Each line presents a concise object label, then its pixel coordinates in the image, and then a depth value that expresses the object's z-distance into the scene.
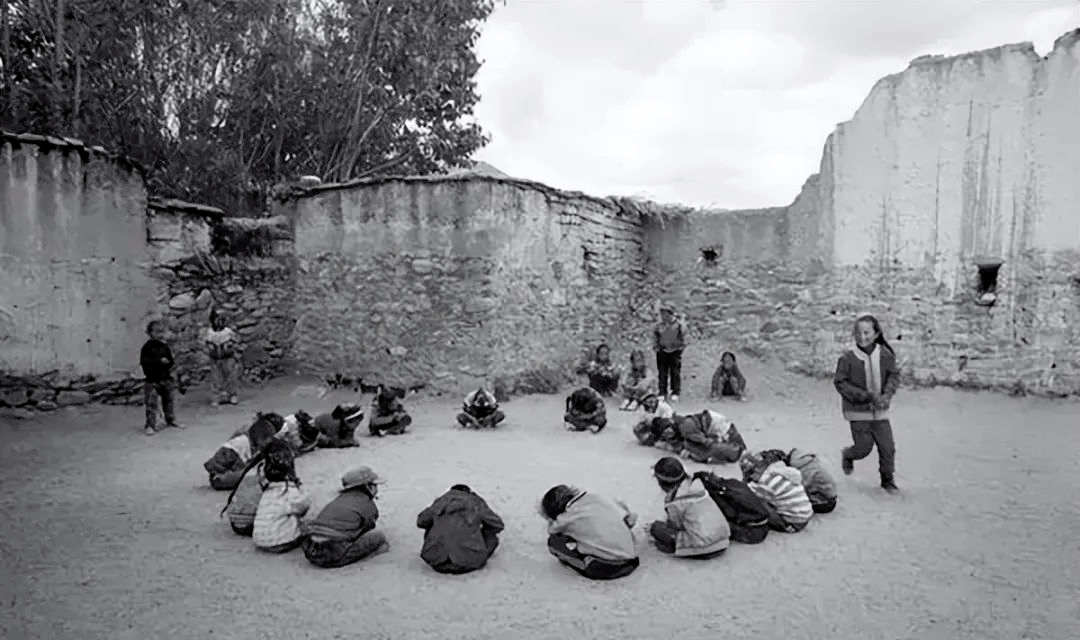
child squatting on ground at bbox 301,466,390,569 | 3.70
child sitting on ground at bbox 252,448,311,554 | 3.91
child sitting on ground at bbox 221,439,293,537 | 4.05
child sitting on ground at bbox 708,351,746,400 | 9.04
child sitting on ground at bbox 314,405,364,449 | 6.55
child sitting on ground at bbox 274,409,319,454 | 6.14
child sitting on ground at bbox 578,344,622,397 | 9.19
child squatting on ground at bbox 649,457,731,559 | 3.77
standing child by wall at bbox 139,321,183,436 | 7.15
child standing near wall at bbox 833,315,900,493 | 4.91
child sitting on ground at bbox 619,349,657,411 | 8.48
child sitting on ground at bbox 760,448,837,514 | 4.49
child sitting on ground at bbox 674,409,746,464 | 5.89
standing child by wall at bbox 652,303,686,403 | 8.97
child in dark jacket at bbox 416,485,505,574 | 3.62
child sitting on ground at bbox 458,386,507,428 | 7.46
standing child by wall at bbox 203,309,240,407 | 8.28
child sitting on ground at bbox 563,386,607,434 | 7.35
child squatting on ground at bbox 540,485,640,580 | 3.52
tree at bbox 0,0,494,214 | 10.31
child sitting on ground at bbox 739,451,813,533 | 4.15
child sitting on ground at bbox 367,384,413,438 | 7.16
